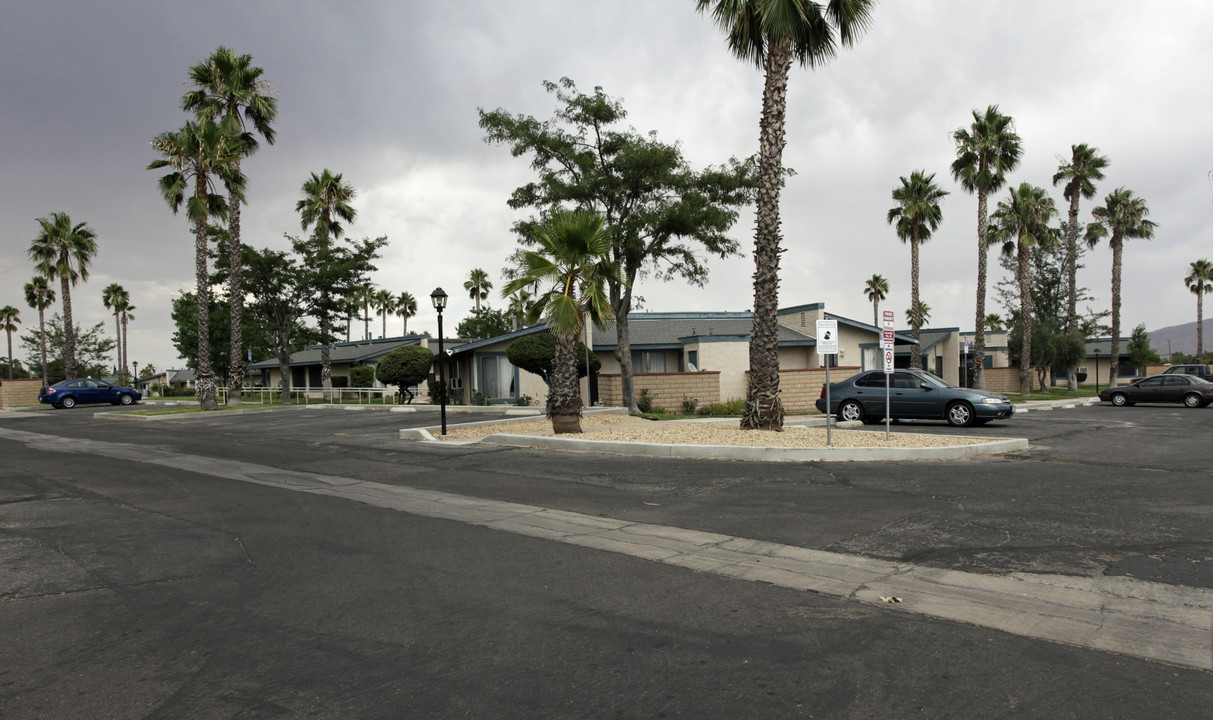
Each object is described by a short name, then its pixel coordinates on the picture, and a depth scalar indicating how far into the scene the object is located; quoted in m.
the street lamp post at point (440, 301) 18.77
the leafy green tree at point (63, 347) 67.12
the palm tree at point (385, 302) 79.06
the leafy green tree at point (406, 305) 79.38
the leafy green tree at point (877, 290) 74.25
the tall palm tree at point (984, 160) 35.97
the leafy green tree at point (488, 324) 57.84
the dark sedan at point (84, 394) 40.31
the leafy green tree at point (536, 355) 27.47
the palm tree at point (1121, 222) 44.72
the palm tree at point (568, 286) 17.03
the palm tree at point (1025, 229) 38.88
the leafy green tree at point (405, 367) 31.22
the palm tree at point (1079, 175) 42.03
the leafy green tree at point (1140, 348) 57.34
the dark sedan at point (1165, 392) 28.25
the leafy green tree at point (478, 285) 72.44
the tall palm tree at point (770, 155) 15.78
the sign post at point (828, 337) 13.34
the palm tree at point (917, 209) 37.31
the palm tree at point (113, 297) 78.31
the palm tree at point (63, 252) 45.75
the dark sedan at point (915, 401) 18.98
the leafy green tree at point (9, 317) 75.81
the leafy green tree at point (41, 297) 61.76
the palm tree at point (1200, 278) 61.78
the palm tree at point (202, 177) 30.53
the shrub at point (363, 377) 39.34
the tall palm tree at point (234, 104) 31.64
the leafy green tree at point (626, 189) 25.69
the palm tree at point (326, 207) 39.12
